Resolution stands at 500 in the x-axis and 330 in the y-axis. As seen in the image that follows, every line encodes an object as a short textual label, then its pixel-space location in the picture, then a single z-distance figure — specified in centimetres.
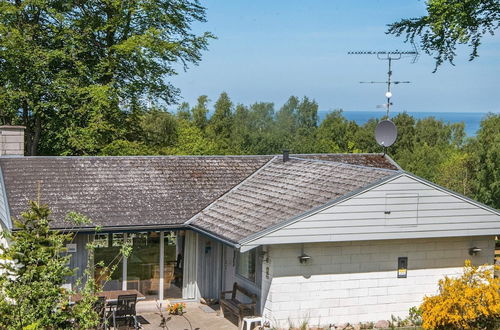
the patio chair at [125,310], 1429
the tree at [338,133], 5772
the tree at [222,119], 6235
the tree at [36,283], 919
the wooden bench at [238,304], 1461
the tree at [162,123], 5145
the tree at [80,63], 2850
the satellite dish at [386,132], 1917
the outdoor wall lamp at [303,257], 1414
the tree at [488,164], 4010
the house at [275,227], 1424
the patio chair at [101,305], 1328
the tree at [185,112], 6700
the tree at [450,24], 1678
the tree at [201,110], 6244
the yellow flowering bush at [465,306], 1341
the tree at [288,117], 7888
